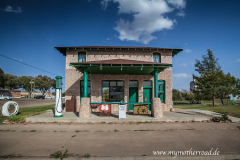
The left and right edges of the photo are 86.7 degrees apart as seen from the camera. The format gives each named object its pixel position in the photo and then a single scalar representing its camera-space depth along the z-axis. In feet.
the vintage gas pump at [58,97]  28.81
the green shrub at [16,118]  25.59
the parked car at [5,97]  119.85
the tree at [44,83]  214.20
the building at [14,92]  169.48
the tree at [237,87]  74.77
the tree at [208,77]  66.39
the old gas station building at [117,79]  39.37
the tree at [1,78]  157.79
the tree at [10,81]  172.32
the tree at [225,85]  65.89
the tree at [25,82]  197.67
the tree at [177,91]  125.65
